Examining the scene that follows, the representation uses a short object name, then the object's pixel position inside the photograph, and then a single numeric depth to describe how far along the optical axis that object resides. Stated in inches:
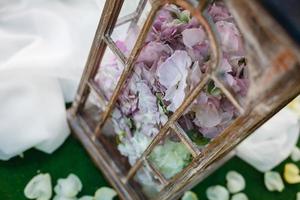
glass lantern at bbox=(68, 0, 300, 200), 19.8
